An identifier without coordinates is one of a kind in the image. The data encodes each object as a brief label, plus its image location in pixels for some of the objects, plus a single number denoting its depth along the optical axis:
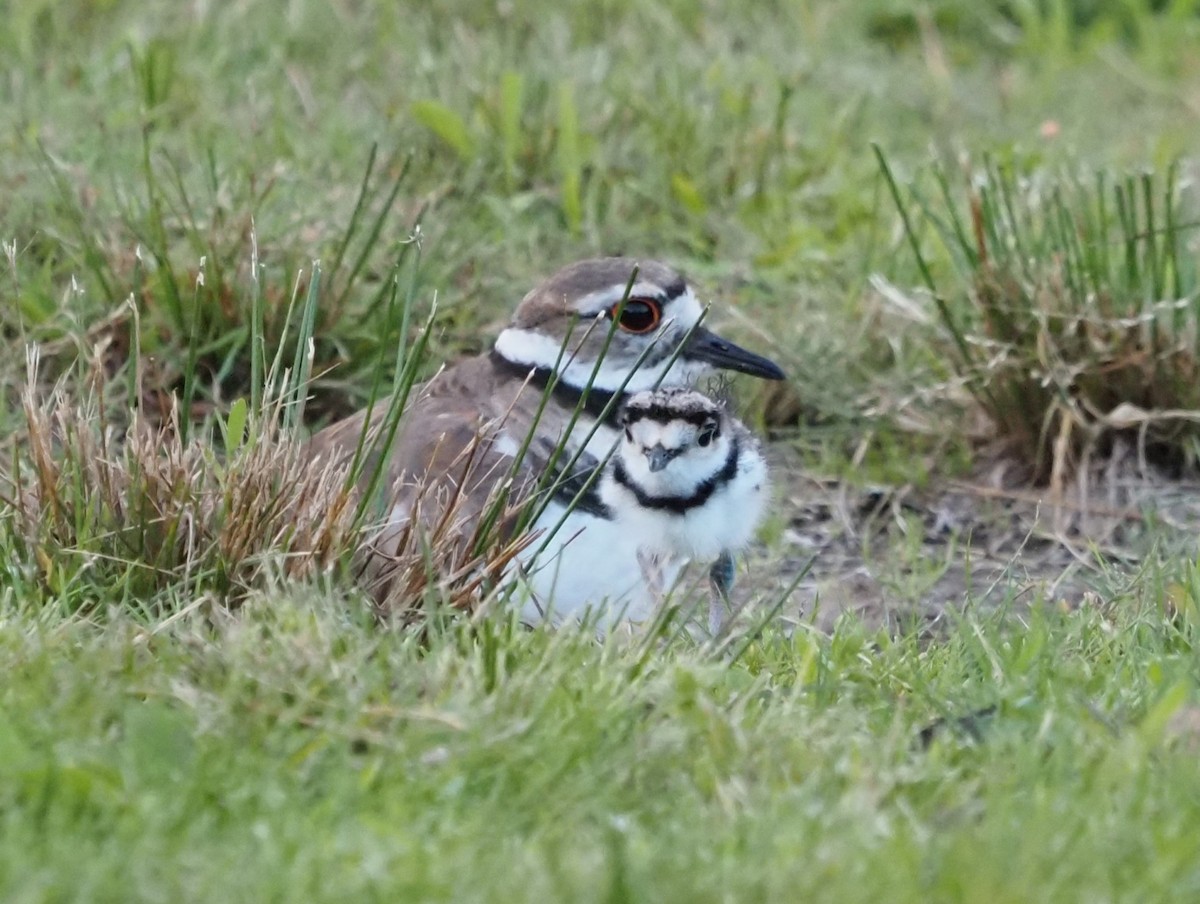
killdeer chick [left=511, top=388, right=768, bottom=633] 8.07
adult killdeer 8.37
